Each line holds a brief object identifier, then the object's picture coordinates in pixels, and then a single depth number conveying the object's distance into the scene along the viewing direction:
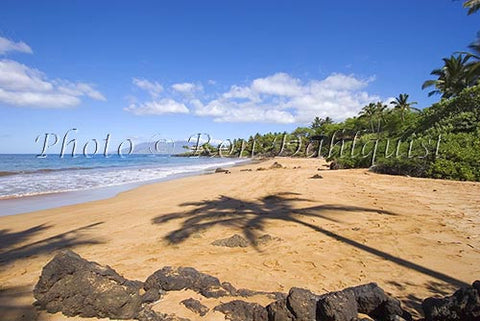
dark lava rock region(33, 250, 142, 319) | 2.80
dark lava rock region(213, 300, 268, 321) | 2.76
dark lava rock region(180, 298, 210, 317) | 3.00
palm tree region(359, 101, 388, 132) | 55.69
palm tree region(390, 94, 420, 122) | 53.37
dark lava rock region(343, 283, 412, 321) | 2.72
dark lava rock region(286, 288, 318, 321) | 2.59
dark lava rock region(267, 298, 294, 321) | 2.60
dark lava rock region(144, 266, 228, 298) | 3.40
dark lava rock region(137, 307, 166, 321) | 2.74
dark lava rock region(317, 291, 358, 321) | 2.54
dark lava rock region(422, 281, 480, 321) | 2.32
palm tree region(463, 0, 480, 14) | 17.27
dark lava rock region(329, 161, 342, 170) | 21.70
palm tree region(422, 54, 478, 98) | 30.93
